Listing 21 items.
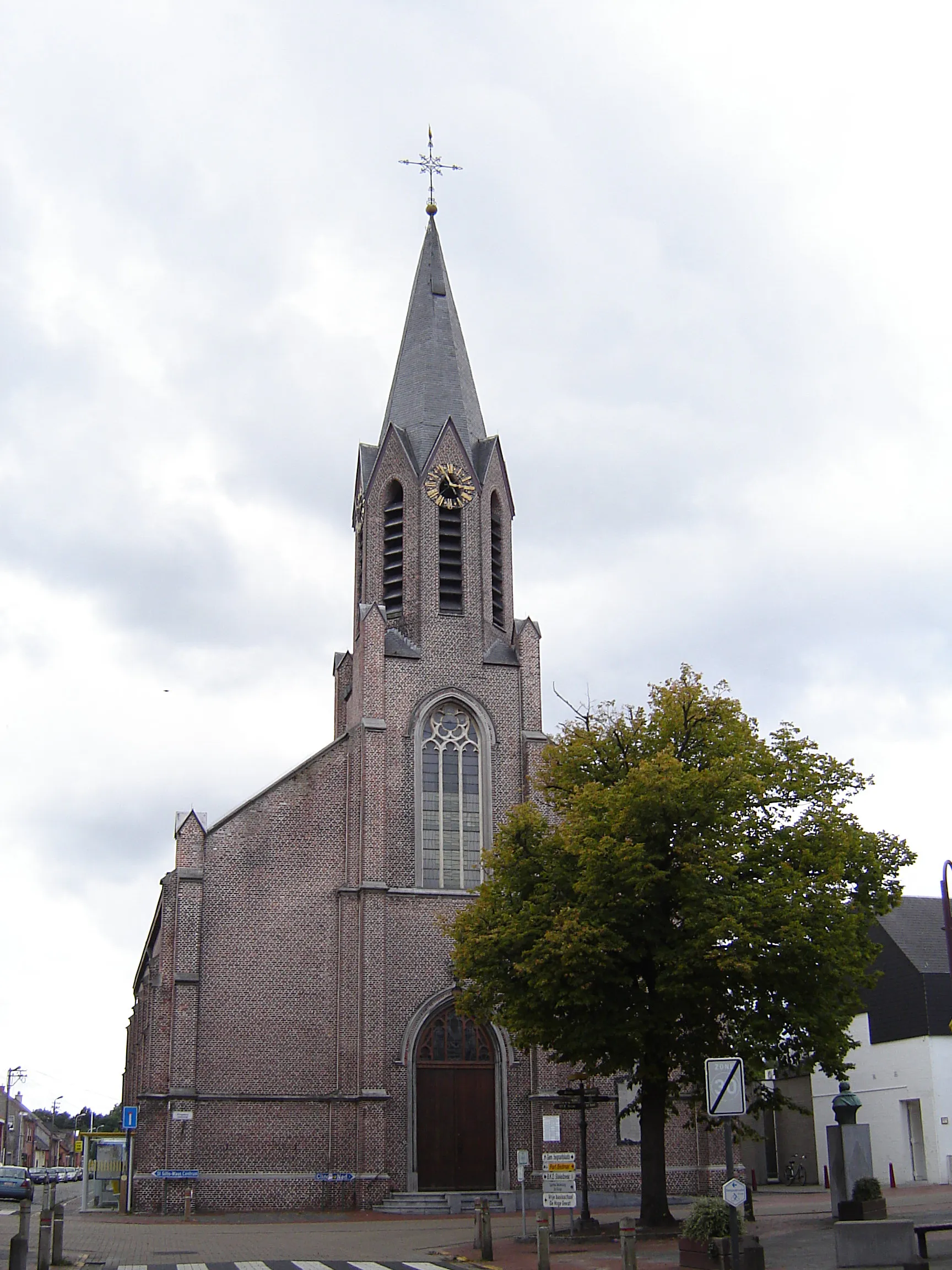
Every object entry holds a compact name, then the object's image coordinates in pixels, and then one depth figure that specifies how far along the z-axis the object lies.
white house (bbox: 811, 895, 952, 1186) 39.25
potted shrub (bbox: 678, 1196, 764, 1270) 16.86
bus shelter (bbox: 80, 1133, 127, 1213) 37.72
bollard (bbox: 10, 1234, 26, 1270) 16.08
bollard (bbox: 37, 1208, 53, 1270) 17.91
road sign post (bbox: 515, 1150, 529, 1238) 26.76
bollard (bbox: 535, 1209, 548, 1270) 16.84
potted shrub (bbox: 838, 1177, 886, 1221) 20.89
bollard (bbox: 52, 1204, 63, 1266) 19.16
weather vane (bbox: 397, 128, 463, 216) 48.16
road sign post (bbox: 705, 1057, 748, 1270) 13.44
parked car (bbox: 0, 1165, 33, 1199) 41.88
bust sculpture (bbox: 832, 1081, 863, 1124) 22.77
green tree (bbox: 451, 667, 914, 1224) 22.61
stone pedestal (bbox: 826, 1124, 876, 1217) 22.11
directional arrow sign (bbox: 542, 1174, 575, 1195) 21.02
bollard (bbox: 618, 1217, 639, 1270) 14.91
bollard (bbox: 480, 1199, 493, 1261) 20.05
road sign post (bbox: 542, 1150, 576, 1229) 20.80
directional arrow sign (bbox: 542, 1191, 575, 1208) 20.72
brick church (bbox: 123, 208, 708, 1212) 32.03
